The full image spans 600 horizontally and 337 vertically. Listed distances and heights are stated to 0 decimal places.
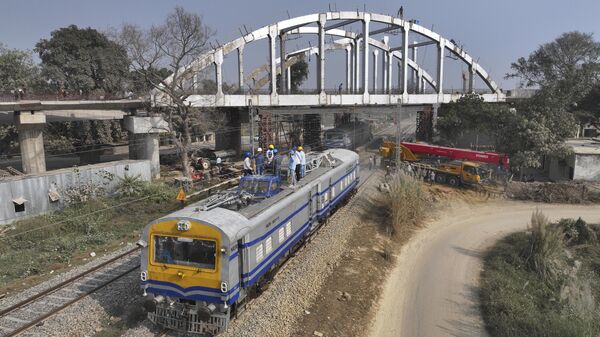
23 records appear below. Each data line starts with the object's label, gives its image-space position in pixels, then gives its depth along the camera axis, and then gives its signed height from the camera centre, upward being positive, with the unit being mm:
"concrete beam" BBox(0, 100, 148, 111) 32562 +1096
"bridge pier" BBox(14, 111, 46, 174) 33906 -1665
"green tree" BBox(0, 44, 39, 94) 51094 +5949
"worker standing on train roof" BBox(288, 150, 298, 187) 17156 -2190
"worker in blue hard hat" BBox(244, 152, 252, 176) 21750 -2582
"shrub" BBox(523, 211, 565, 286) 20344 -6912
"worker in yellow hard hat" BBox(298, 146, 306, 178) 18747 -2171
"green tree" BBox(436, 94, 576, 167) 36781 -1850
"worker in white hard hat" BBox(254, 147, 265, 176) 20117 -2337
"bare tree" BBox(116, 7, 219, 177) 34094 +3173
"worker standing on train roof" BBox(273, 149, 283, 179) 18083 -2177
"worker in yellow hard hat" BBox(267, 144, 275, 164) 21181 -1962
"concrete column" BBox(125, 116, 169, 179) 36969 -1508
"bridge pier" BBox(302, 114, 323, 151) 55944 -2170
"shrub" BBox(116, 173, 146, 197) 27625 -4545
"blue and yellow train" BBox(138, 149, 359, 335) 11078 -4006
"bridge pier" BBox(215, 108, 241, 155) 46812 -1806
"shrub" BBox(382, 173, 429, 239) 24423 -5525
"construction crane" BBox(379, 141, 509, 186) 34719 -4460
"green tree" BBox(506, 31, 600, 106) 73500 +9350
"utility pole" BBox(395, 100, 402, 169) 30517 -1919
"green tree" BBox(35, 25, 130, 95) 53625 +7361
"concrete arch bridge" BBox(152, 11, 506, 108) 42844 +7097
